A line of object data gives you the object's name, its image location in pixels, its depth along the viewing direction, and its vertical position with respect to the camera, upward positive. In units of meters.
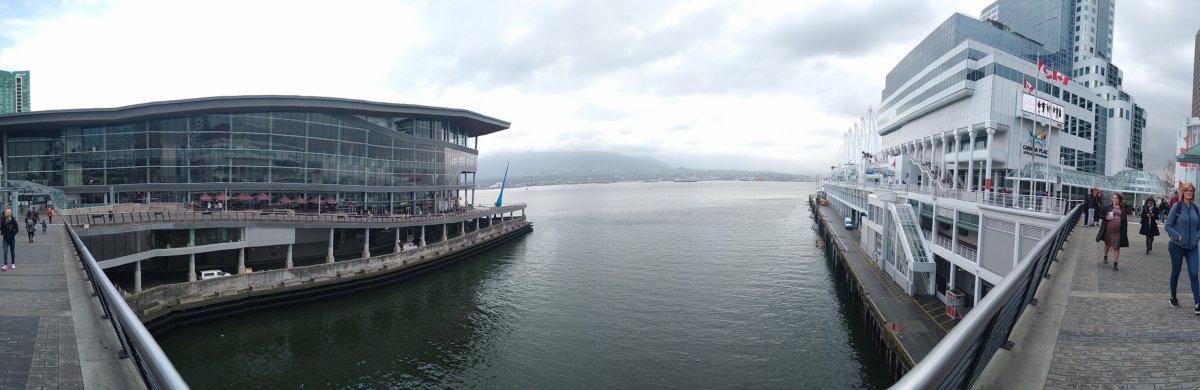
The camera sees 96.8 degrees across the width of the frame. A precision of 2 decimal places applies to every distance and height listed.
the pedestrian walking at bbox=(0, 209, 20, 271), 12.81 -1.48
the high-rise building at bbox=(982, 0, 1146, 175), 68.06 +24.92
